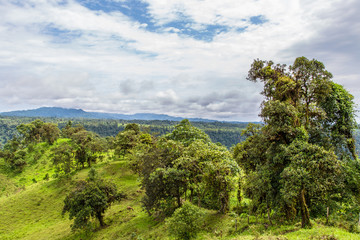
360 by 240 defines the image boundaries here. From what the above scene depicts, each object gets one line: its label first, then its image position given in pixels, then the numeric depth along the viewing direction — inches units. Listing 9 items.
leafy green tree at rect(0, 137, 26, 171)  2407.7
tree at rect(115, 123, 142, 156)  2041.6
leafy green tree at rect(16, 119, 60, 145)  3142.2
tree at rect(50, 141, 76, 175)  1984.9
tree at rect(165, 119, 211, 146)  1032.2
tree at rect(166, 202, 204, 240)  652.1
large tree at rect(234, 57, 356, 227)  529.7
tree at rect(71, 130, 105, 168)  2127.0
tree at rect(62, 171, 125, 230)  1019.3
